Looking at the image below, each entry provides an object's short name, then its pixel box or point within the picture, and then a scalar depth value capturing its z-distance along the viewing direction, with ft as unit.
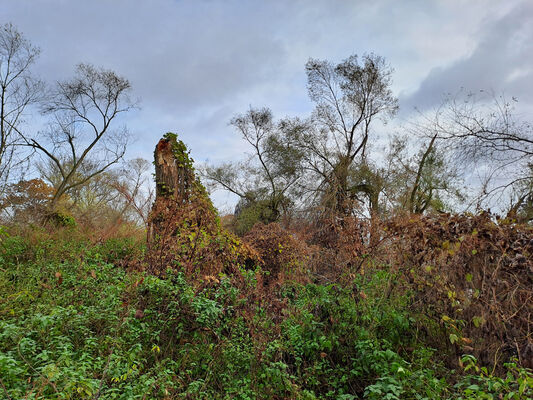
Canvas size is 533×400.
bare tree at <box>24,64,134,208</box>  61.05
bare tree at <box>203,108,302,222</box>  70.18
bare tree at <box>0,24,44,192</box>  50.98
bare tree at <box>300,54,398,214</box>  64.23
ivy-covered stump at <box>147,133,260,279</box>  17.66
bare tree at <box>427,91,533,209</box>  28.58
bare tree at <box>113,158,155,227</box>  19.88
